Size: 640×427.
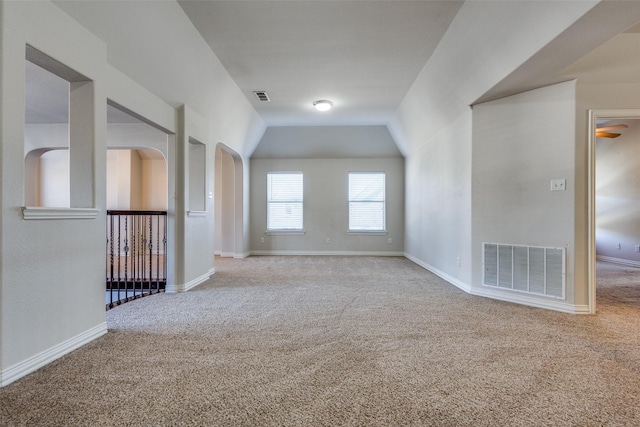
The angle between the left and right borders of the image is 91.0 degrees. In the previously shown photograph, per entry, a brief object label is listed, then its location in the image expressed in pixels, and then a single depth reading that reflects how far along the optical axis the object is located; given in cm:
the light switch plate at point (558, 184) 332
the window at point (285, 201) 786
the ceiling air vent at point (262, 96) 527
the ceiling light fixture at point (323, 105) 560
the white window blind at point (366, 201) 782
